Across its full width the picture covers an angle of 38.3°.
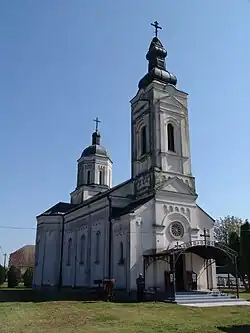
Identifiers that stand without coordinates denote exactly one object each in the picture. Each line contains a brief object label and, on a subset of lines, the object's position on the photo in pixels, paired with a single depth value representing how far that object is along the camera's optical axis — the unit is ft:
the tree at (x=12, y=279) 151.02
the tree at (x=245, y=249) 112.16
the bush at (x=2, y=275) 148.15
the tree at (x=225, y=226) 182.70
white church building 80.48
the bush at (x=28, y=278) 163.32
